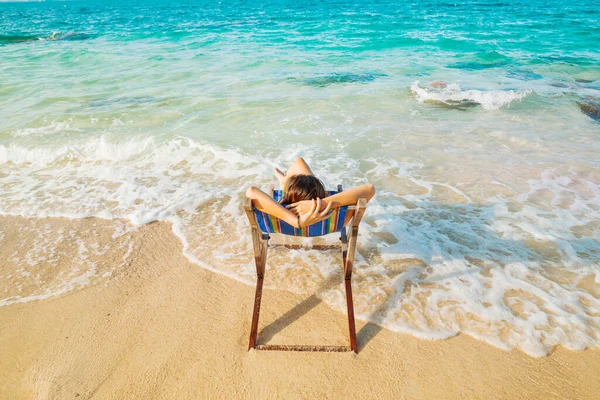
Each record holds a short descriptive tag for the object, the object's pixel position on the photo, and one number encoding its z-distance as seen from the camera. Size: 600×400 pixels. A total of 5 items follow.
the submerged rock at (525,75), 10.86
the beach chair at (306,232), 2.40
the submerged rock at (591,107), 7.70
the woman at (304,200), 2.38
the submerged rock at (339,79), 10.50
